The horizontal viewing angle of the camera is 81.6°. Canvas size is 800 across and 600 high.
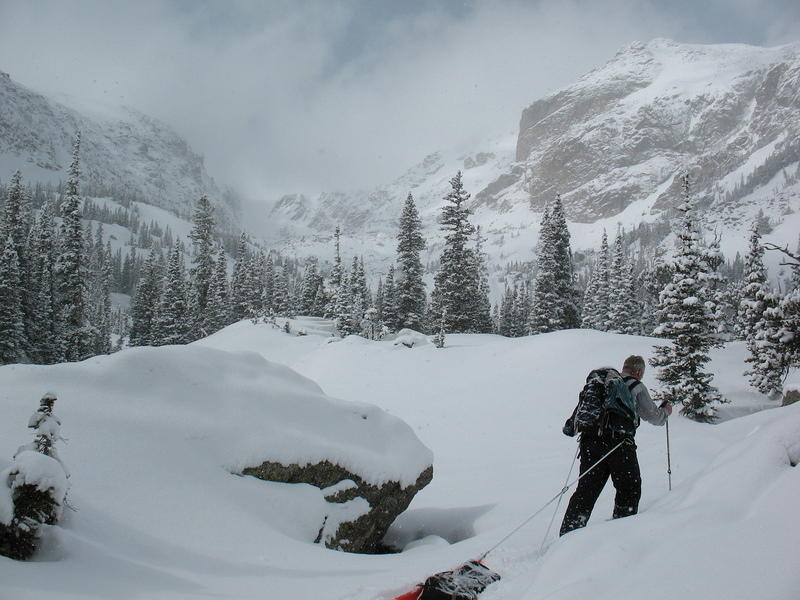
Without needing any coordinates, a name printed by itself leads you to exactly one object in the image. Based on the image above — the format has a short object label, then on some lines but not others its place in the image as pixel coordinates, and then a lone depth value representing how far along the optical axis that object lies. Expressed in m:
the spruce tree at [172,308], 48.50
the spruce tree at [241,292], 60.12
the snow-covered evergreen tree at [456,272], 35.16
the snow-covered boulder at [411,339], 26.47
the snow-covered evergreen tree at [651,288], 28.44
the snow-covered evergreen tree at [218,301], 52.97
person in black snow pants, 5.37
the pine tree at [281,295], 58.78
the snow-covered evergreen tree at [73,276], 33.56
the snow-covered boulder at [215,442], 5.46
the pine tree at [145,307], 56.53
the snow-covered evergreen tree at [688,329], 16.12
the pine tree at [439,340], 25.94
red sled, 4.16
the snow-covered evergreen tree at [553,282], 35.28
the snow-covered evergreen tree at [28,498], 3.95
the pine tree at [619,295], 41.56
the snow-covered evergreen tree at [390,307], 41.96
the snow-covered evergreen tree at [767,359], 18.83
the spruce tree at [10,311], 34.91
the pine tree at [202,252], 50.50
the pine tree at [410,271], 39.94
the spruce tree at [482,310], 44.49
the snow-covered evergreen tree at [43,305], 40.03
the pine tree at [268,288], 64.12
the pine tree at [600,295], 44.75
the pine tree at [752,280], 24.86
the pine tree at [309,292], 59.12
